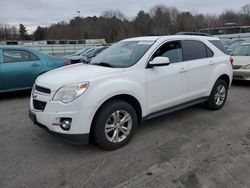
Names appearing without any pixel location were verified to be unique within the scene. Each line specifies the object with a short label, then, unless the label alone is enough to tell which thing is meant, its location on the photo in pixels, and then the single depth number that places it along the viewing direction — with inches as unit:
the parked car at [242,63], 297.1
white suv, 118.9
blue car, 237.0
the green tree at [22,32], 3523.6
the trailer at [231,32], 1521.8
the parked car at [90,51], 510.6
